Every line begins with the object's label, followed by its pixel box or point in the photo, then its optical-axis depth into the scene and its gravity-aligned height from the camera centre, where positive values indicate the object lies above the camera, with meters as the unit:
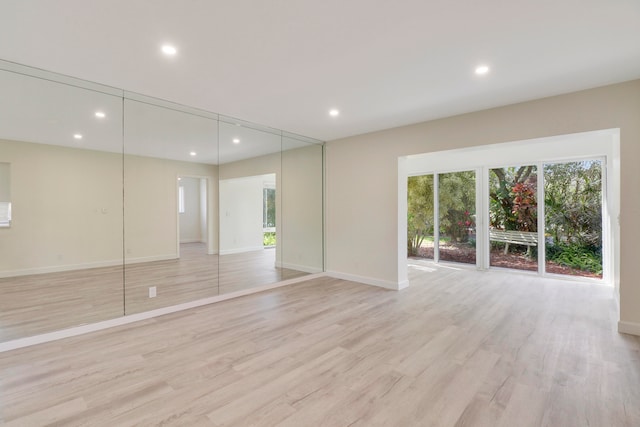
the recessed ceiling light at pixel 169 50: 2.38 +1.41
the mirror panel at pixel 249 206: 4.50 +0.13
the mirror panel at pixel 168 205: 3.60 +0.13
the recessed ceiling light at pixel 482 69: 2.74 +1.41
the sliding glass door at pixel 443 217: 6.47 -0.10
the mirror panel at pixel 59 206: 2.88 +0.10
